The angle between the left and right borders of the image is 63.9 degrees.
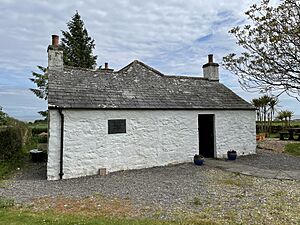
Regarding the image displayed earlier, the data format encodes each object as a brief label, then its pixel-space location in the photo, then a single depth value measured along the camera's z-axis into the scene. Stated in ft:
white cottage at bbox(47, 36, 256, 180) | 33.32
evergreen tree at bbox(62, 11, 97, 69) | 100.42
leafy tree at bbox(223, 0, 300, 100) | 42.24
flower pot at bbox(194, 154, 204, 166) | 40.04
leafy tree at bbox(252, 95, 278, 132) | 87.61
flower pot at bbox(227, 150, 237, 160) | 44.34
